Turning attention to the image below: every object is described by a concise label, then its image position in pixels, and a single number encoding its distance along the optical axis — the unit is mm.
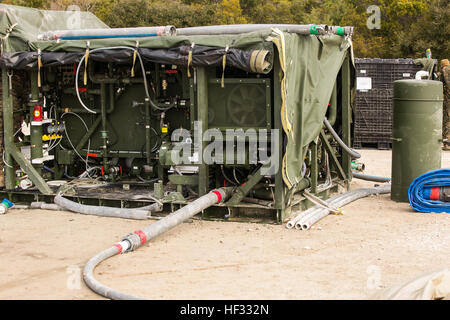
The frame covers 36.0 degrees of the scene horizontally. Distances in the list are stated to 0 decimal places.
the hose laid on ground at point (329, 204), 9500
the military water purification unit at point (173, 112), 9664
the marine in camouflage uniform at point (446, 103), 18547
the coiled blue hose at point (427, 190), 10320
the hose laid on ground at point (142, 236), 6555
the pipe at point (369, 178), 13280
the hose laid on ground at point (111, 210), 9977
